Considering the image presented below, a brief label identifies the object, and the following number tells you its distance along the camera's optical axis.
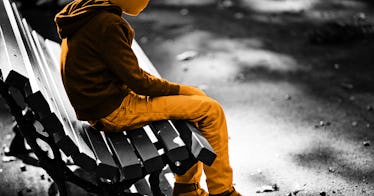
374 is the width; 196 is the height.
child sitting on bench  3.41
